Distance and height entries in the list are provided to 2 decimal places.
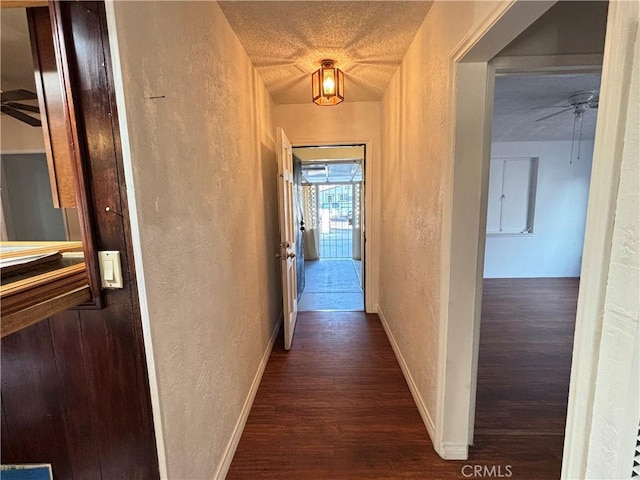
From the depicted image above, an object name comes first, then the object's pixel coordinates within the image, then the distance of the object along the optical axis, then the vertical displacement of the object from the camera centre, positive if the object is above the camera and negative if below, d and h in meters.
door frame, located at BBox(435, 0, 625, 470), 0.58 -0.12
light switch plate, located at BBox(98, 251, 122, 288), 0.85 -0.18
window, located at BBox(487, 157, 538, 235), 4.72 +0.07
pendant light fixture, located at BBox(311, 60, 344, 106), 2.16 +0.93
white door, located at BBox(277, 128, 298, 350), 2.47 -0.23
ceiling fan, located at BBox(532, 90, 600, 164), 2.63 +0.96
